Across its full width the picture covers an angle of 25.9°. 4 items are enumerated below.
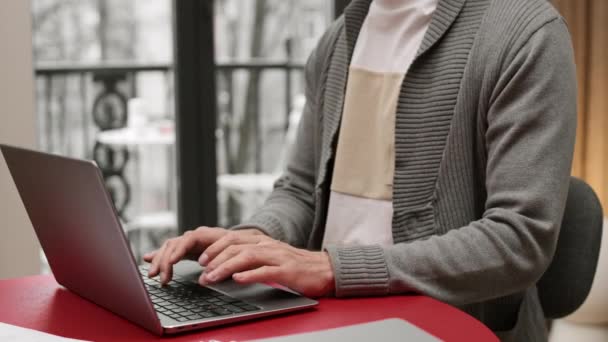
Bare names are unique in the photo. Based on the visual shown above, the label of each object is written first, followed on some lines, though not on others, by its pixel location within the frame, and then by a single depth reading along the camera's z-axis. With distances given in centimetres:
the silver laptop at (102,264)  158
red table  162
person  182
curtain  351
